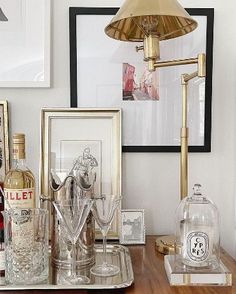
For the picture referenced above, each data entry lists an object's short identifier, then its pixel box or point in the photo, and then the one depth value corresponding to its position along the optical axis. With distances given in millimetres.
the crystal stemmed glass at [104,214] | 925
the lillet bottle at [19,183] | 898
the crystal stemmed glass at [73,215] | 892
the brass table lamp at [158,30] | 935
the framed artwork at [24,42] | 1160
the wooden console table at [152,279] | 813
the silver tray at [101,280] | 814
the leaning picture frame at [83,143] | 1156
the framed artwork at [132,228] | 1113
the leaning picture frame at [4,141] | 1158
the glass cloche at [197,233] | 870
